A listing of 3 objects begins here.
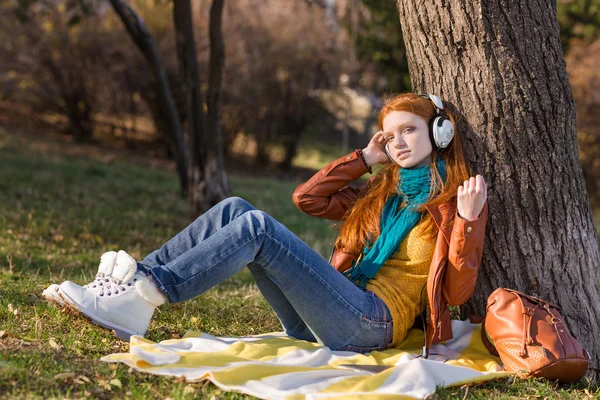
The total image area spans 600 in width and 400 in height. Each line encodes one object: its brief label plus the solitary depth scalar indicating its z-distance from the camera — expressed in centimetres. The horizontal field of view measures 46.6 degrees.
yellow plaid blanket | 303
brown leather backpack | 333
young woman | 332
